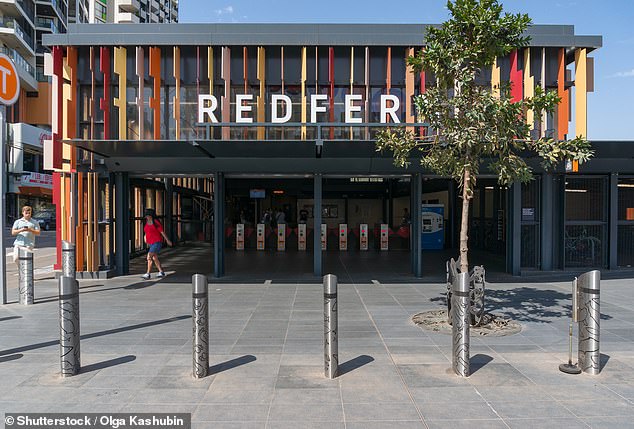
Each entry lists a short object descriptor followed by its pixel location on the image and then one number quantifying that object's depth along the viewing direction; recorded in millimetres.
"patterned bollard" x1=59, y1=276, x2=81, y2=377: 5039
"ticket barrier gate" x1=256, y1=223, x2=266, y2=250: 20641
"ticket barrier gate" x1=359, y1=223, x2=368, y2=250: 20750
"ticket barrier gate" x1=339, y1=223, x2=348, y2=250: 20438
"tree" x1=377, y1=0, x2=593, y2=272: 6617
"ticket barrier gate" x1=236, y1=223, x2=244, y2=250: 20691
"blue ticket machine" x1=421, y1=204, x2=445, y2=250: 20297
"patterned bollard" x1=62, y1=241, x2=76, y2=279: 9562
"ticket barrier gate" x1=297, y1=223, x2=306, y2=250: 20633
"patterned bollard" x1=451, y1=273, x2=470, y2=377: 5082
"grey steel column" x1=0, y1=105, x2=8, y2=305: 8641
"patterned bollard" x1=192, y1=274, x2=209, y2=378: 5000
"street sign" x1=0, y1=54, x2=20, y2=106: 8523
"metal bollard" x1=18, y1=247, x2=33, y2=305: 8852
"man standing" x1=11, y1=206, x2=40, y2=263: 9766
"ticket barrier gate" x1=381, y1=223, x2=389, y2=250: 20594
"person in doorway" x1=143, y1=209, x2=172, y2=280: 11695
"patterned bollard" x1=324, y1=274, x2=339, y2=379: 5020
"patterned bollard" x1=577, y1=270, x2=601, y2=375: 5148
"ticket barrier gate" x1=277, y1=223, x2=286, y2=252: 20406
